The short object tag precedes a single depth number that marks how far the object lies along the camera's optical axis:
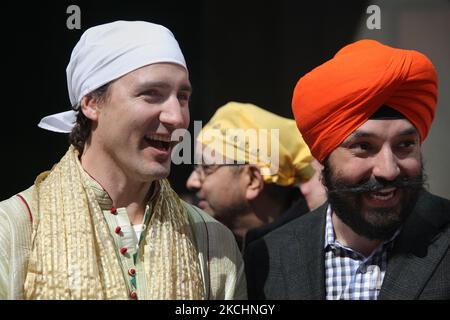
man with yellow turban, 4.73
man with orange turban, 3.19
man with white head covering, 2.76
